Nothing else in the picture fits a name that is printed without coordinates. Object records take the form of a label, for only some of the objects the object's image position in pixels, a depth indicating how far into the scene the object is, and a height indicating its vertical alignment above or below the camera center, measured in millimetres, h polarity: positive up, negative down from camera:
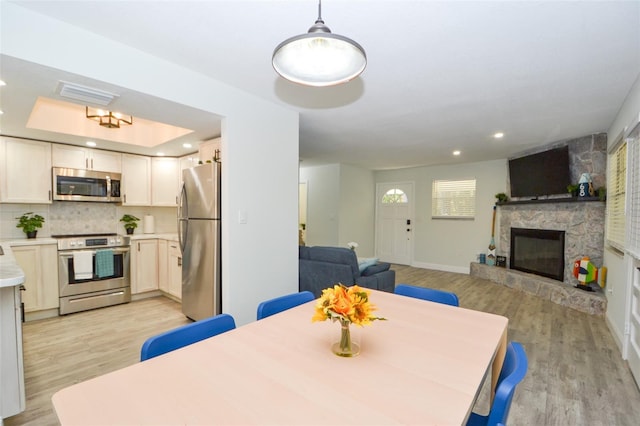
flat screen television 4473 +549
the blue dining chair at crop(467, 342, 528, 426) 911 -578
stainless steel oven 3570 -843
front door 7266 -394
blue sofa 3510 -817
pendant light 1201 +653
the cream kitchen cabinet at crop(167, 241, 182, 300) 4016 -883
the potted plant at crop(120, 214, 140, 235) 4492 -265
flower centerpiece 1099 -396
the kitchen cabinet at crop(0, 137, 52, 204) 3436 +399
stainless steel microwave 3764 +262
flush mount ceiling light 3391 +1015
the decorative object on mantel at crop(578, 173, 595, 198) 4098 +283
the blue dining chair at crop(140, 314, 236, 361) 1205 -587
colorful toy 3990 -911
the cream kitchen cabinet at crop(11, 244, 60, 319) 3344 -824
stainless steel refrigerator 2922 -365
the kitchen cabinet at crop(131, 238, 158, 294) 4152 -869
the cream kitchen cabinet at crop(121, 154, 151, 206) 4336 +371
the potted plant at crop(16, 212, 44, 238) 3656 -234
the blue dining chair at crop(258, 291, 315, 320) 1666 -587
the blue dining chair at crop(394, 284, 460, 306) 1928 -600
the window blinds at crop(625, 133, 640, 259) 2463 +79
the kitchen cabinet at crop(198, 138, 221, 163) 3293 +641
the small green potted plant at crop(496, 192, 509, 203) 5586 +183
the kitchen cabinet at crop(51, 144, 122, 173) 3799 +631
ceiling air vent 2033 +800
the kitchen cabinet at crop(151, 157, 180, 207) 4590 +382
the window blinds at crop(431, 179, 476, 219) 6320 +165
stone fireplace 4074 -384
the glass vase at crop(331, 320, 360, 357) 1136 -550
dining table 807 -575
